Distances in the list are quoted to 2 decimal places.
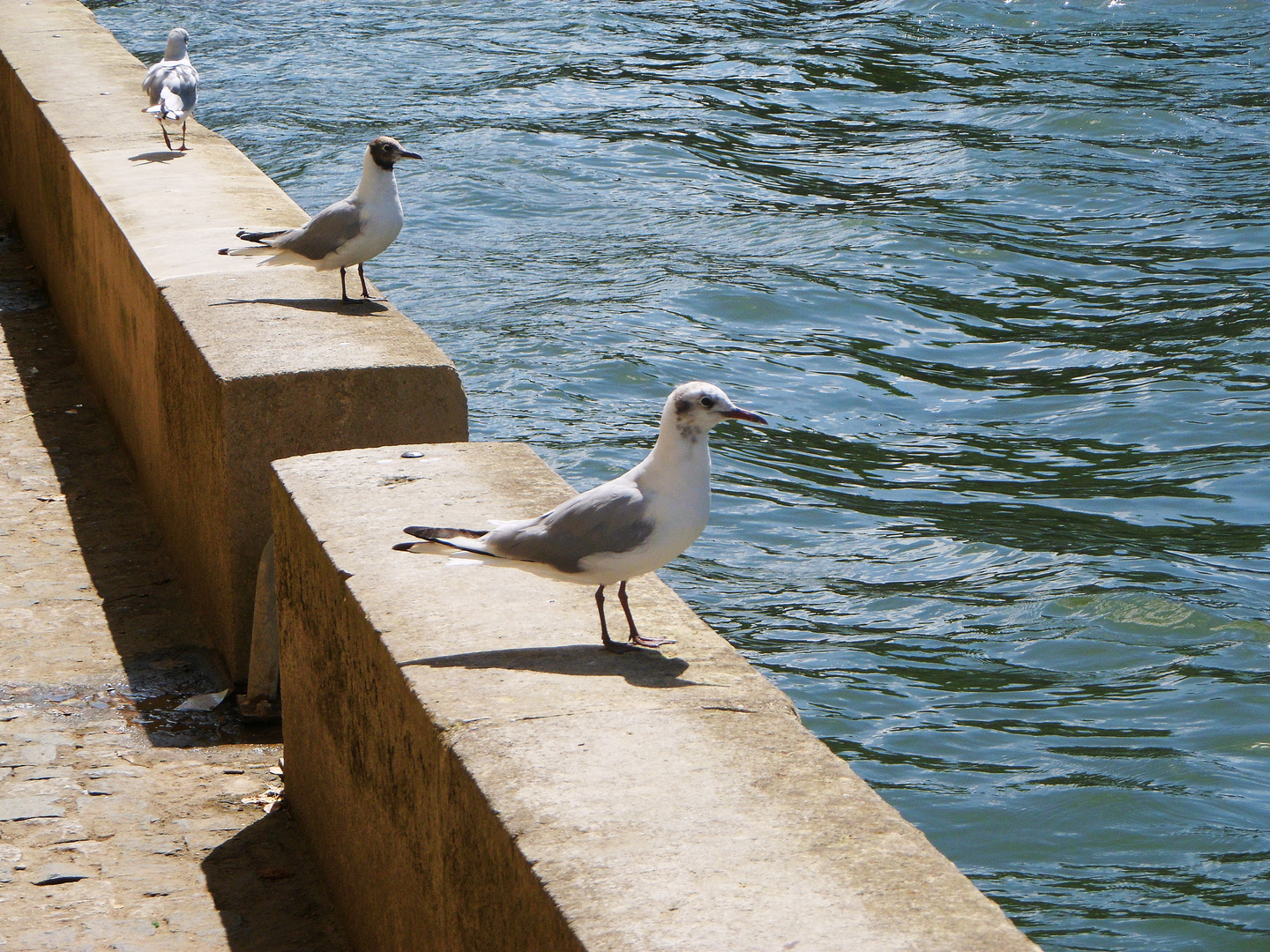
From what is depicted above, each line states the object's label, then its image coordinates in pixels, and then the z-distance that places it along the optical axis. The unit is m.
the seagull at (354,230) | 10.25
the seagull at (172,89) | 14.20
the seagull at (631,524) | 5.94
